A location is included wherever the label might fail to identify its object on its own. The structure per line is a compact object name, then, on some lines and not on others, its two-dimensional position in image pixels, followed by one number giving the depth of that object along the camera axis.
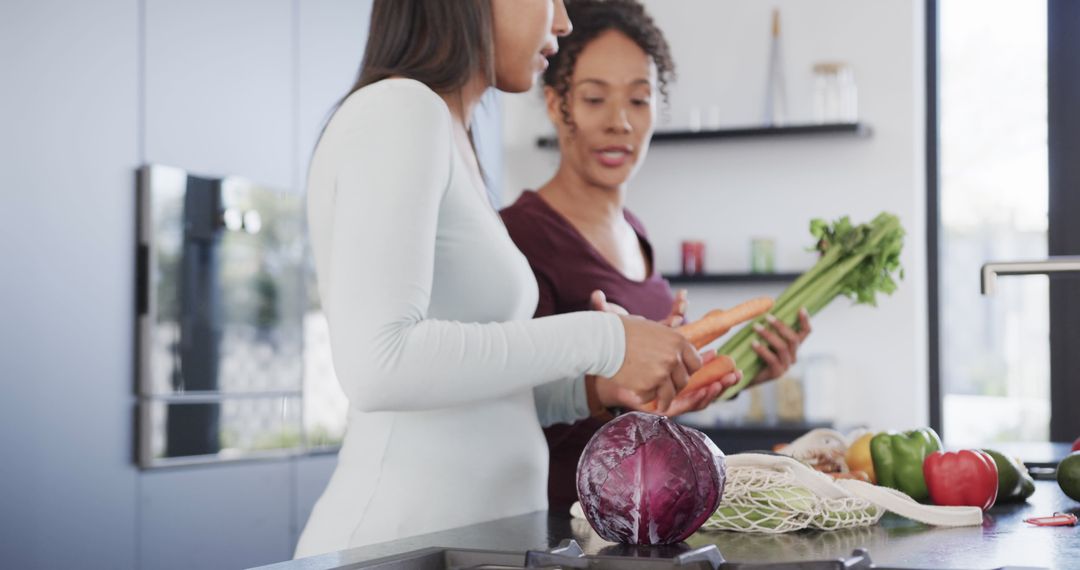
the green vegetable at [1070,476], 1.53
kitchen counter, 1.03
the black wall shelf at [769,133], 4.35
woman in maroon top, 2.12
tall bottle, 4.50
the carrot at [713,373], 1.76
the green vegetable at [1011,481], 1.58
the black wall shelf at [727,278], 4.43
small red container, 4.55
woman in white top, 1.19
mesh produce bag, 1.23
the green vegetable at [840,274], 1.99
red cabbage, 1.04
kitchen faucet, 1.71
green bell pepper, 1.55
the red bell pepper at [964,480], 1.46
